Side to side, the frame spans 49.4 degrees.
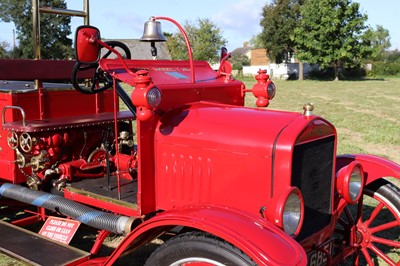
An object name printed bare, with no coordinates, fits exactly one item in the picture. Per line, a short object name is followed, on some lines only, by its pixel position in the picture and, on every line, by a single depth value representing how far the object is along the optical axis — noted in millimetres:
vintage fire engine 2490
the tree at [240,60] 59078
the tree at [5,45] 24484
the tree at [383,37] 106600
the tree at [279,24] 42438
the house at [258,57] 63125
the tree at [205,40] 37375
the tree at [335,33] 34344
